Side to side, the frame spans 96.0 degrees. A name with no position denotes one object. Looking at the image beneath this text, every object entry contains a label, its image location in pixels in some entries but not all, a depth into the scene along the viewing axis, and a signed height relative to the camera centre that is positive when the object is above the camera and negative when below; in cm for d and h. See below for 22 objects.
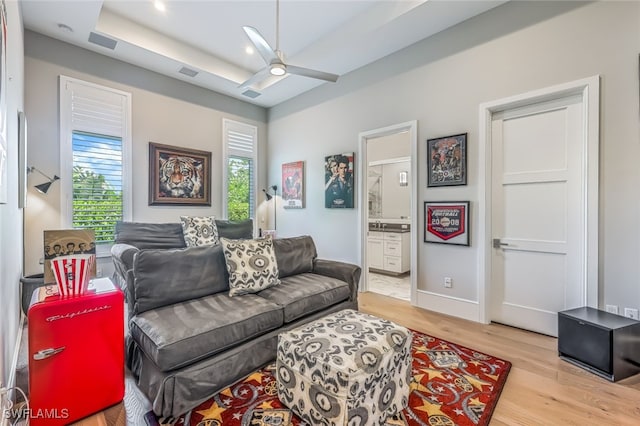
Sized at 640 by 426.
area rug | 166 -119
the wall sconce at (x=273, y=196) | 570 +29
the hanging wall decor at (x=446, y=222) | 322 -12
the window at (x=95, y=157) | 362 +73
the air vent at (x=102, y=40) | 347 +211
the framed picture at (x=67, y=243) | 254 -29
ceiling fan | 253 +144
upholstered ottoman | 147 -88
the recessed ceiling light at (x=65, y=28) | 327 +211
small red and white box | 165 -36
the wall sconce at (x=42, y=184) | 335 +31
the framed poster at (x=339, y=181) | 441 +49
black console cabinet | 204 -97
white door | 265 -1
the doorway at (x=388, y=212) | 387 +0
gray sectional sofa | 170 -75
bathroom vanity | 520 -66
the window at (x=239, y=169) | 527 +82
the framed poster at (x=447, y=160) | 323 +60
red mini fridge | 151 -81
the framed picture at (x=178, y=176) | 437 +57
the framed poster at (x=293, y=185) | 516 +50
